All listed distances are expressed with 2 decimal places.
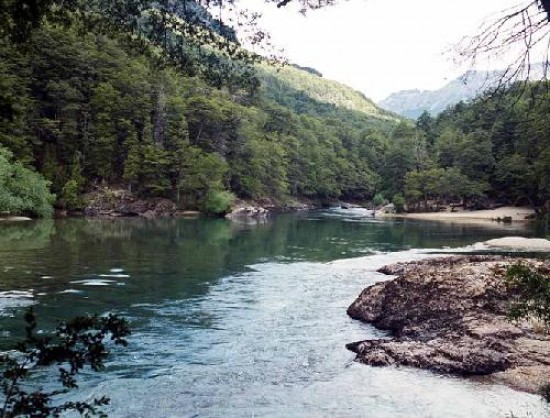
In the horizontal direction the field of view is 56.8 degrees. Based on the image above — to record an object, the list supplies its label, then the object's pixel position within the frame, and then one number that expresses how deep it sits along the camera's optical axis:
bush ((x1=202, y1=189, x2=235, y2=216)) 72.75
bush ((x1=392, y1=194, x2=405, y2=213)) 90.90
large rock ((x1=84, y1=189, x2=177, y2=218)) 67.19
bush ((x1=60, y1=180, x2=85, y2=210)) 63.31
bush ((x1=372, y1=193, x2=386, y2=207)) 105.19
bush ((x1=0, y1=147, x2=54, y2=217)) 47.25
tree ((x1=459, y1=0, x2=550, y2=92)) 6.45
